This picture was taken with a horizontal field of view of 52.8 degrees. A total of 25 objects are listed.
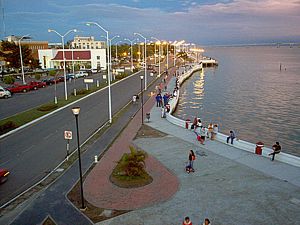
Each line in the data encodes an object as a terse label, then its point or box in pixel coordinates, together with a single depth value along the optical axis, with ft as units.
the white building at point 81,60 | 288.71
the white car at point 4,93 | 143.02
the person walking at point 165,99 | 120.20
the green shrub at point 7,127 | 86.17
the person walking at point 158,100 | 122.11
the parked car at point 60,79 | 207.02
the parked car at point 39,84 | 172.96
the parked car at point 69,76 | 220.86
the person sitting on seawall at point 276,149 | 61.67
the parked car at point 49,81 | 192.75
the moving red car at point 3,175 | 55.01
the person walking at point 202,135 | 75.00
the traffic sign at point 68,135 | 64.08
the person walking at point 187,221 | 36.72
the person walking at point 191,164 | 57.82
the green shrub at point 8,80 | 171.63
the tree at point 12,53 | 231.09
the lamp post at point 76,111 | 48.42
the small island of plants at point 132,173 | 54.70
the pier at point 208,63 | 401.08
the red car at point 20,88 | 157.66
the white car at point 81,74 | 234.79
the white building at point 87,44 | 422.82
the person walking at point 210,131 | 76.95
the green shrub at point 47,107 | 114.01
